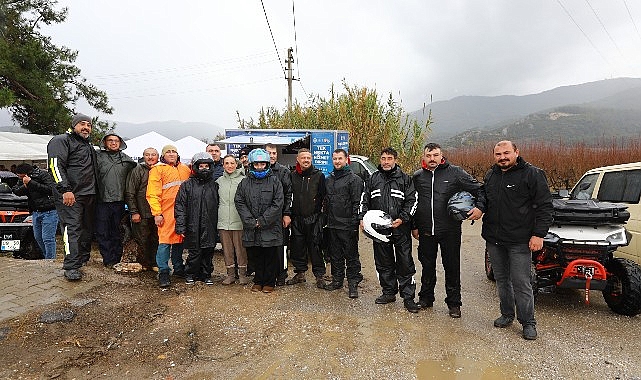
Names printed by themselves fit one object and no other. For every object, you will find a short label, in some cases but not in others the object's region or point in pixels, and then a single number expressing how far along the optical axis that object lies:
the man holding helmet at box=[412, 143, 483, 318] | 4.28
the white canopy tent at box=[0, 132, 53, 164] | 14.48
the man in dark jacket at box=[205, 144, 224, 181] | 6.29
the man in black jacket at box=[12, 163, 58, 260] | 6.27
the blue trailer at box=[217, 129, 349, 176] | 8.49
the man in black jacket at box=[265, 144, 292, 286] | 5.24
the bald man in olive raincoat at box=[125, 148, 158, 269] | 5.23
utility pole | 18.18
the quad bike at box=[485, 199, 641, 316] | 4.31
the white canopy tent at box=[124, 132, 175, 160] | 11.29
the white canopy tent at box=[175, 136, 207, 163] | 12.33
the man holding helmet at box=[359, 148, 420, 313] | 4.52
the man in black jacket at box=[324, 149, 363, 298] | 4.96
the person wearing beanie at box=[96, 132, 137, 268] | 5.20
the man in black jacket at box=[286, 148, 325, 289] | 5.23
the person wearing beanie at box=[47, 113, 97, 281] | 4.70
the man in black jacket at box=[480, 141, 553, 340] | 3.71
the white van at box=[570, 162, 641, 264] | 5.04
